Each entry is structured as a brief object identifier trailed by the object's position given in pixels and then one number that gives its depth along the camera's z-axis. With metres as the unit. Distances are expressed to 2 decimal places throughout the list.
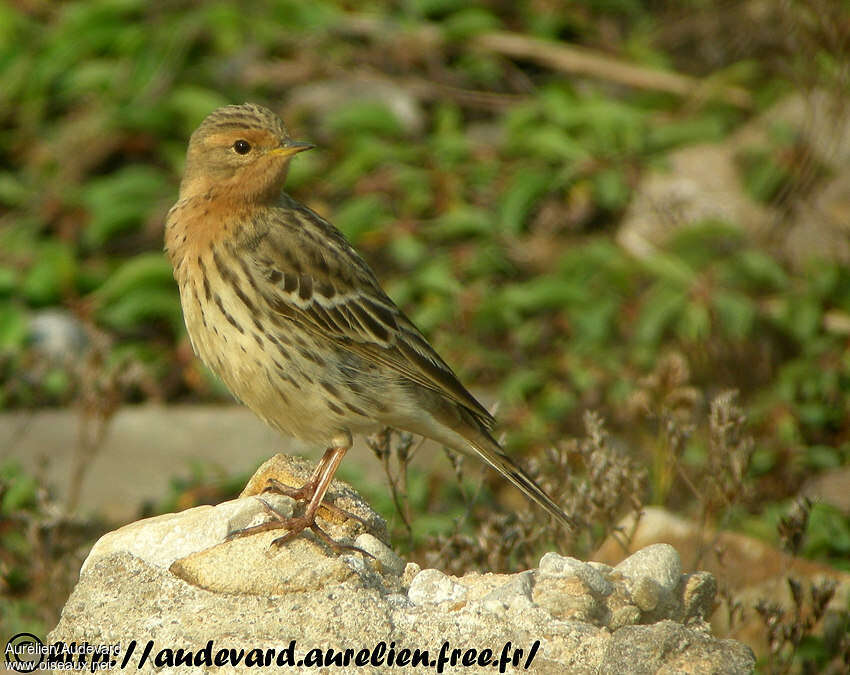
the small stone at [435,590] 8.99
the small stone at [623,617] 8.99
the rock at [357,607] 8.38
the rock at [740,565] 12.80
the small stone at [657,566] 9.37
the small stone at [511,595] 8.70
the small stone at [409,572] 9.55
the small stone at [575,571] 8.99
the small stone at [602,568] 9.34
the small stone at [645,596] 9.19
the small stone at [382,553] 9.71
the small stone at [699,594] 9.53
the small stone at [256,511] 9.81
